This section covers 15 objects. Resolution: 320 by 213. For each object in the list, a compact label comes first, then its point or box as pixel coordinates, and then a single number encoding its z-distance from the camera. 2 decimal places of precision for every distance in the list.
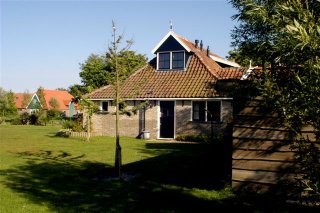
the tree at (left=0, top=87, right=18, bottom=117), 63.59
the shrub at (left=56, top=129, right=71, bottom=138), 28.94
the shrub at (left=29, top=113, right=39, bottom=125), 52.59
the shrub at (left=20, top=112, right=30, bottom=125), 53.72
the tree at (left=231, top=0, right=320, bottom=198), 3.78
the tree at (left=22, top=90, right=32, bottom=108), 76.62
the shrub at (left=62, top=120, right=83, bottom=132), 29.11
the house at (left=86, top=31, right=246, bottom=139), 25.33
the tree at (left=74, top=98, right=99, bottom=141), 13.78
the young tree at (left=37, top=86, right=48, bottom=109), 75.84
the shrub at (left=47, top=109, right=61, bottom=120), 59.02
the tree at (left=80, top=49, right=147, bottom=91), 56.41
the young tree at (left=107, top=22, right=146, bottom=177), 12.48
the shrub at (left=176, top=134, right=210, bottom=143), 24.42
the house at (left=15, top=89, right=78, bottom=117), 75.94
